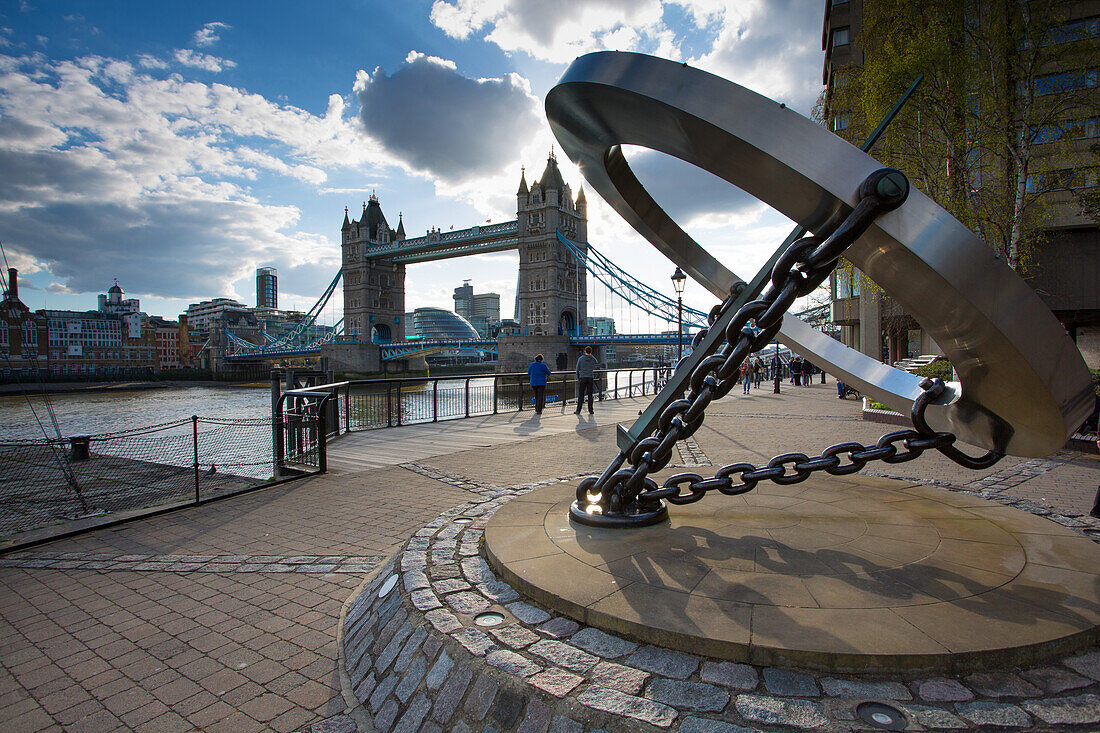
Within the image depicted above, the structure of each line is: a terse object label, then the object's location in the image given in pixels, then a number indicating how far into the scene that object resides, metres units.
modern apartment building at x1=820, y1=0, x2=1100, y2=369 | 12.16
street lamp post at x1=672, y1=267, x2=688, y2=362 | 17.53
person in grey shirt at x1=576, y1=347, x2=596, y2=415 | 13.54
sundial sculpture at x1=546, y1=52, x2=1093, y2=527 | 2.75
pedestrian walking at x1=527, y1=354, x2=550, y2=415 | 13.77
